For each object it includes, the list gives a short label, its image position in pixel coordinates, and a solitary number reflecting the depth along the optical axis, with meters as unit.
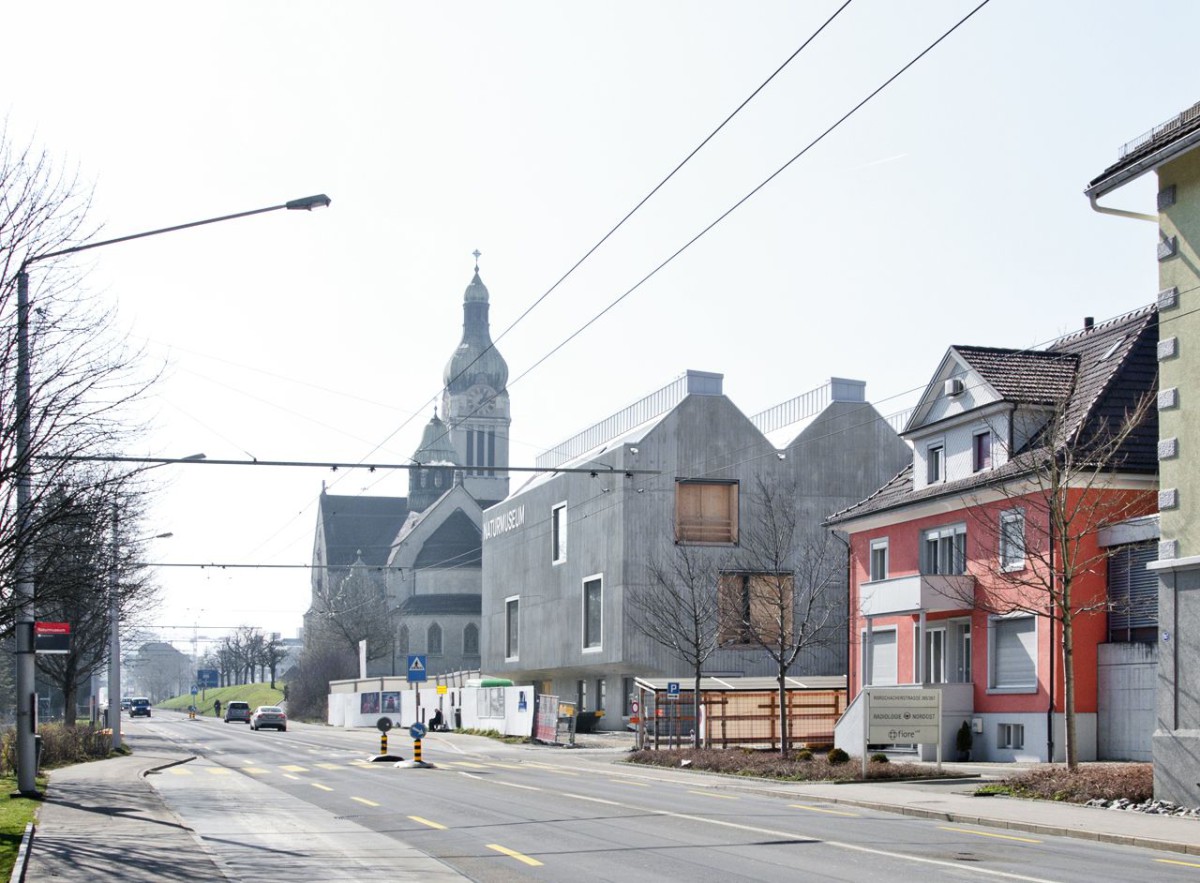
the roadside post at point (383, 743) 37.97
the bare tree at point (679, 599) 49.69
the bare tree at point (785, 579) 47.94
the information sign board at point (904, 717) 27.89
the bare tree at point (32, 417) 16.62
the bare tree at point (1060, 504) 28.20
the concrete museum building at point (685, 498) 60.25
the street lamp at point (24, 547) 16.84
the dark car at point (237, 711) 99.25
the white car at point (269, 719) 76.19
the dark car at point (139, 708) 117.70
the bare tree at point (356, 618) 110.62
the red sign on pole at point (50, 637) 21.11
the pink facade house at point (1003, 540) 31.23
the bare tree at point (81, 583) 19.42
